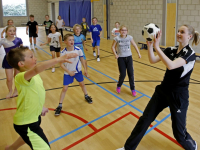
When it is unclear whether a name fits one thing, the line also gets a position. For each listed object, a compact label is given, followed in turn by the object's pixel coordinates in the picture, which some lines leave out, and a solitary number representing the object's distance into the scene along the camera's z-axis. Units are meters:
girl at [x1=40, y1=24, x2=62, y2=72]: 6.14
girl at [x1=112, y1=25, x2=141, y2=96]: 4.25
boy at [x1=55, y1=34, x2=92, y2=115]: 3.54
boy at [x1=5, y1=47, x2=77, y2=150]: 1.80
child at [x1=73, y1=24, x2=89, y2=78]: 5.48
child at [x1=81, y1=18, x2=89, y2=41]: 11.81
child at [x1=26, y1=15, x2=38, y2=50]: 10.00
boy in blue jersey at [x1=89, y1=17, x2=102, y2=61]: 7.83
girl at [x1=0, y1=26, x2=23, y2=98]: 4.10
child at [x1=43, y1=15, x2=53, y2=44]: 10.90
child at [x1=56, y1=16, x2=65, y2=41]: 12.06
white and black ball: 2.15
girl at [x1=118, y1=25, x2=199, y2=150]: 2.08
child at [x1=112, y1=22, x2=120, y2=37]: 8.23
